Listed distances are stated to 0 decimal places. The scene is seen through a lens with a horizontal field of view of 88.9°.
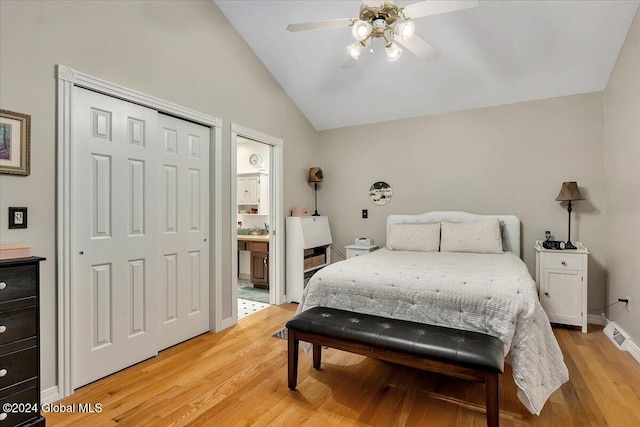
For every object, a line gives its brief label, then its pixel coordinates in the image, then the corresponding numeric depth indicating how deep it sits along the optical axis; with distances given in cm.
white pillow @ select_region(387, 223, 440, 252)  370
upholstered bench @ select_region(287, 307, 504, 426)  163
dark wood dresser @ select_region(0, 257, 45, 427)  158
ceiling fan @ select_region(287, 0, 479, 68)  198
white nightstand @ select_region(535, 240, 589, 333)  310
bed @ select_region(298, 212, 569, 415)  183
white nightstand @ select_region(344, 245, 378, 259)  423
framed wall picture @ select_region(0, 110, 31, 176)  181
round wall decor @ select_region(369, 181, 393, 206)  445
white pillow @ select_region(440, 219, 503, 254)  342
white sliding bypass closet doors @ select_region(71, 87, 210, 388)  221
